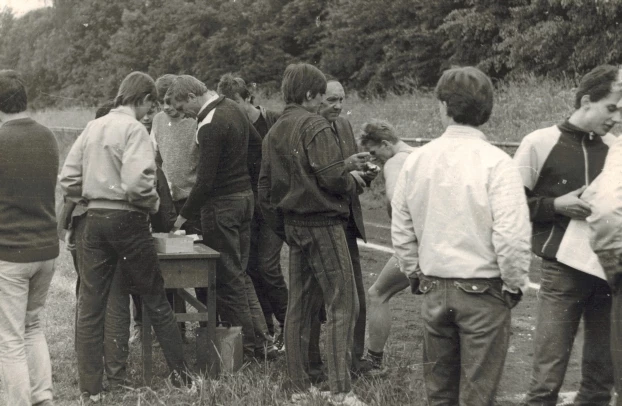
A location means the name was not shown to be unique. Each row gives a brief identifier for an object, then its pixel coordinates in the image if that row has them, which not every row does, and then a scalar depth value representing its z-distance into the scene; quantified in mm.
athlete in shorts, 5508
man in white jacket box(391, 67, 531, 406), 3766
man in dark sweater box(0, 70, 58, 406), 4992
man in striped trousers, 5145
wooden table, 5914
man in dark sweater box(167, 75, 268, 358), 6207
